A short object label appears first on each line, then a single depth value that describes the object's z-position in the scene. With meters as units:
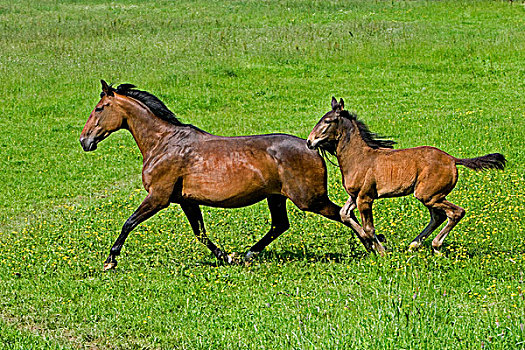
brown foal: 18.28
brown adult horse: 19.59
